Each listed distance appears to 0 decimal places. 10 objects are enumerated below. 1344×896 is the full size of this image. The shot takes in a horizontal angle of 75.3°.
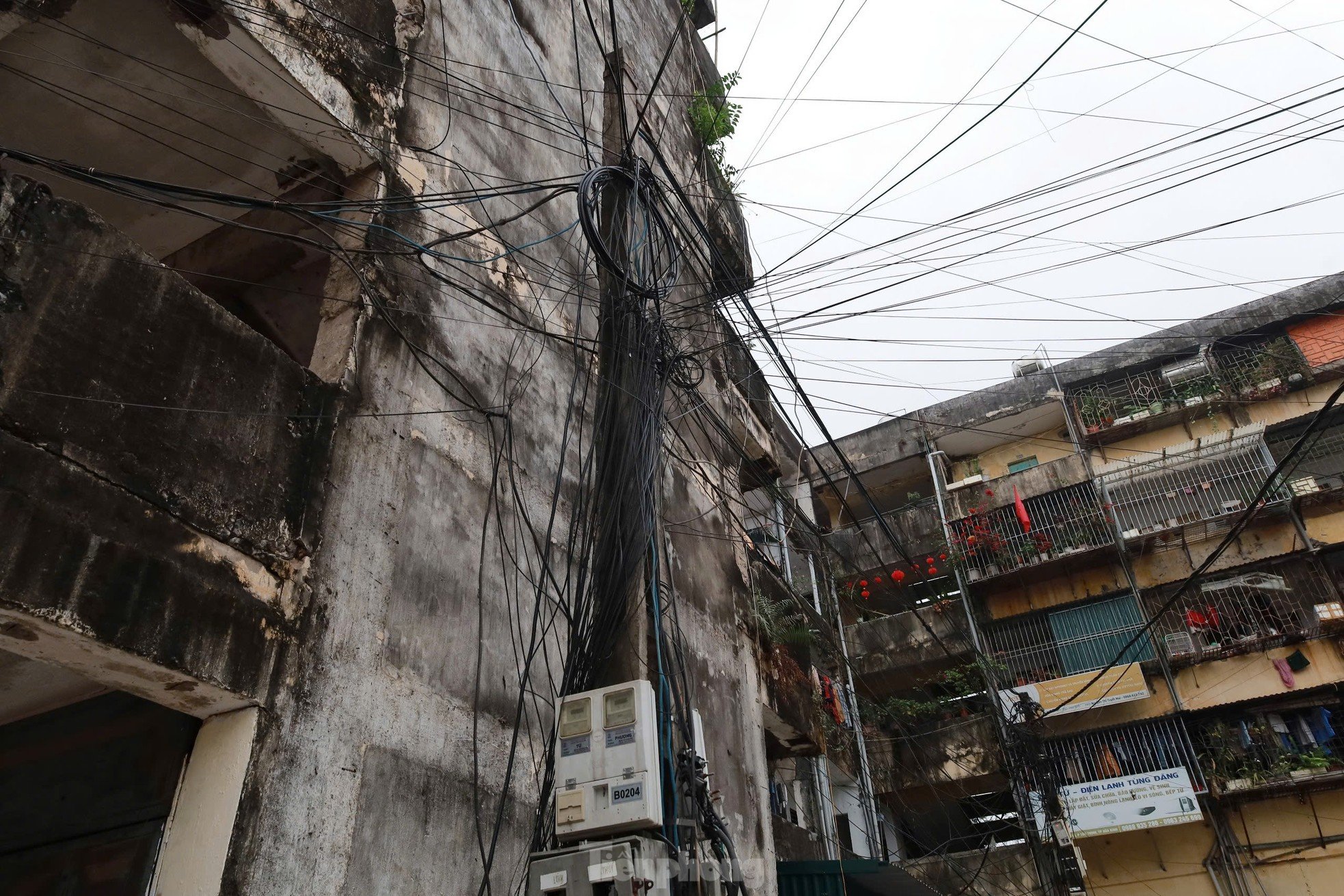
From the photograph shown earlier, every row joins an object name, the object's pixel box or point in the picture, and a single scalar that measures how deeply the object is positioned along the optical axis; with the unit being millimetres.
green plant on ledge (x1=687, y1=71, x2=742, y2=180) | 11430
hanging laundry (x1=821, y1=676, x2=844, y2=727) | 11238
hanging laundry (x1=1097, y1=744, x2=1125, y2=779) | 15570
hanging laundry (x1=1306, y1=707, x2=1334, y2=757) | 14461
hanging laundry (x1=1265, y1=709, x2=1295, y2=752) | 14742
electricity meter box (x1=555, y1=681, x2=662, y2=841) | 3789
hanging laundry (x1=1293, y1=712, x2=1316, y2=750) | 14594
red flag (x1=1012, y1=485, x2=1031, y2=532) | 18047
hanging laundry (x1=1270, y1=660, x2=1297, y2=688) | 15008
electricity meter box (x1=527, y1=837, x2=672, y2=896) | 3500
